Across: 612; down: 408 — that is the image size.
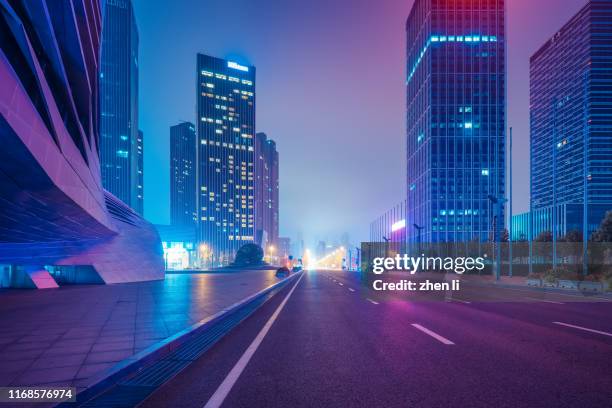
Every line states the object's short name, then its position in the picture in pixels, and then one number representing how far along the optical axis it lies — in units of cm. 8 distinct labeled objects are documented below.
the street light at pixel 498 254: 3417
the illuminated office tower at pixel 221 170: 18675
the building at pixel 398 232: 13091
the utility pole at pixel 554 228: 2962
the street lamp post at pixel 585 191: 2592
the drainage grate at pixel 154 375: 419
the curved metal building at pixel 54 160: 937
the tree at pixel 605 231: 4479
